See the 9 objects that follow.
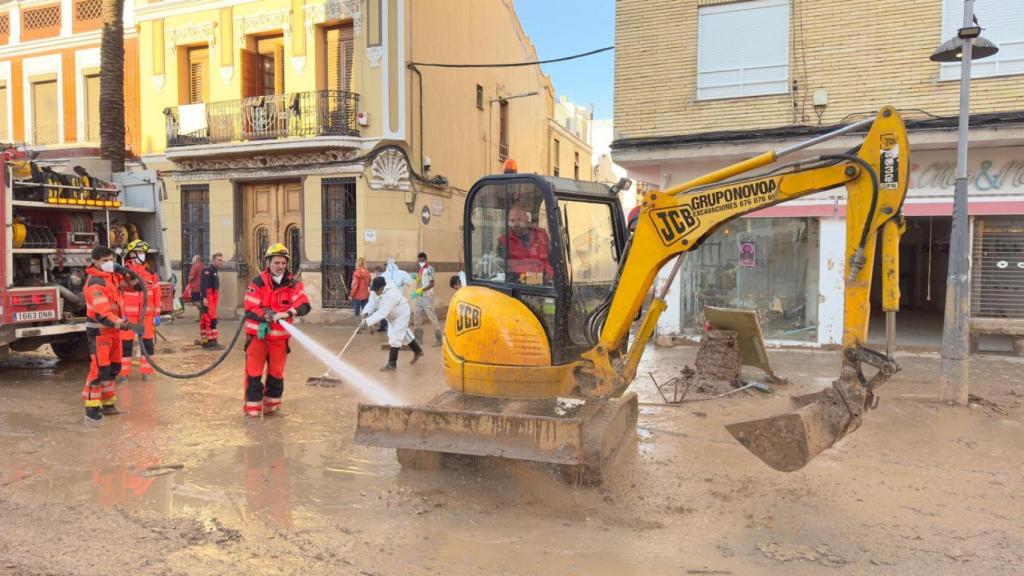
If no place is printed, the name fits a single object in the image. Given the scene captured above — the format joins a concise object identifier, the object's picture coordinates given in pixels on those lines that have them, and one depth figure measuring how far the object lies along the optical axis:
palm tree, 16.28
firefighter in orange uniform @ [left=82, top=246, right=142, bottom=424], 7.20
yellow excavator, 4.40
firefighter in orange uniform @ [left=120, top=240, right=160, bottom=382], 9.27
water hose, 8.22
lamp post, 7.77
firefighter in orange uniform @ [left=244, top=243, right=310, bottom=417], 7.14
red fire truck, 8.98
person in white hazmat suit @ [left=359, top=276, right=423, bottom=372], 10.33
